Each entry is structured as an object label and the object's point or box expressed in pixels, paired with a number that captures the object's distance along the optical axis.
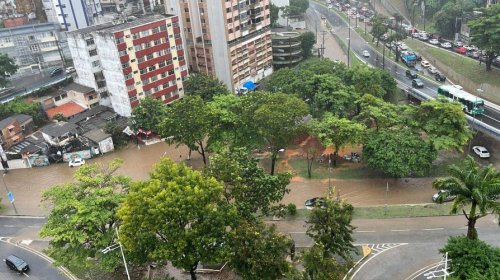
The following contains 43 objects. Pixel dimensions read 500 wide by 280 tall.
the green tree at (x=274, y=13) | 135.62
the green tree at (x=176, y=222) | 37.12
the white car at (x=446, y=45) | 114.02
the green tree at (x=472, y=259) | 35.78
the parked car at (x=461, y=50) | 107.38
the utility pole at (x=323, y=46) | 119.51
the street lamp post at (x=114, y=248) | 40.27
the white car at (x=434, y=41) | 119.65
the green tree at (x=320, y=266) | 36.59
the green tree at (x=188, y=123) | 64.88
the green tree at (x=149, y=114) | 77.69
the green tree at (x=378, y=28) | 119.00
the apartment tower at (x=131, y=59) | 79.69
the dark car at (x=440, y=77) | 95.50
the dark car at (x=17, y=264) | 49.22
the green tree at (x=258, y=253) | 37.34
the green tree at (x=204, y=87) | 85.75
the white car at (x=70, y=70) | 100.04
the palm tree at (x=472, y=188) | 37.66
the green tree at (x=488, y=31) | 84.94
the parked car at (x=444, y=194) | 39.94
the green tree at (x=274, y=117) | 61.88
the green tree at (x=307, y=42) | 112.69
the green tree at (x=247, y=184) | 44.06
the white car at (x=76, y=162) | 74.31
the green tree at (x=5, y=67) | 95.88
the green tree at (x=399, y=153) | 57.34
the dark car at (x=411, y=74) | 95.78
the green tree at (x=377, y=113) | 65.31
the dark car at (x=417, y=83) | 88.44
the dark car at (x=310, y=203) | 57.06
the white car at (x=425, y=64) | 105.31
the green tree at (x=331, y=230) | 37.88
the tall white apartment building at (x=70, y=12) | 114.88
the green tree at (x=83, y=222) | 41.41
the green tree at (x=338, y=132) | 62.47
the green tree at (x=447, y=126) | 58.91
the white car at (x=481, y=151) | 65.38
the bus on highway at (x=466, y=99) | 69.69
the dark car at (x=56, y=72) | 105.89
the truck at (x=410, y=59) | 107.04
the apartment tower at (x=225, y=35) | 94.18
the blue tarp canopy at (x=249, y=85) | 99.12
